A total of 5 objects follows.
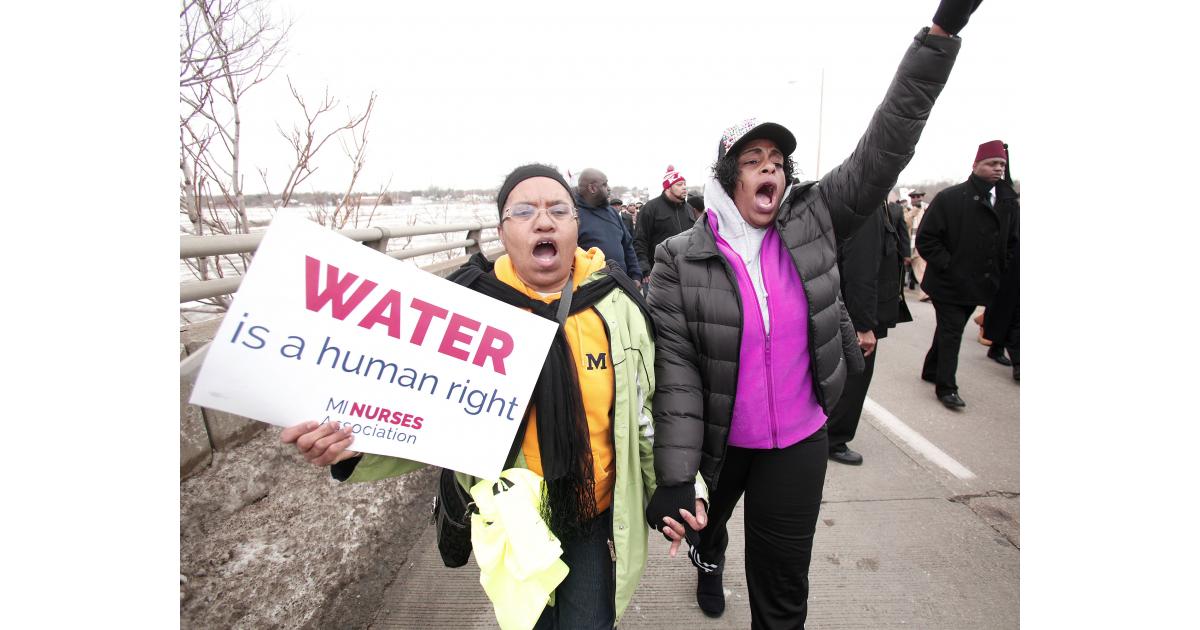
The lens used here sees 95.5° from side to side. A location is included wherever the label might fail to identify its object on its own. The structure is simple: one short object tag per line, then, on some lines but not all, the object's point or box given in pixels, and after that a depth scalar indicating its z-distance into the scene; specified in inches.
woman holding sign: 61.9
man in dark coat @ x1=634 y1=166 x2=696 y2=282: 252.1
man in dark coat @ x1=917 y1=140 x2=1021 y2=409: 181.8
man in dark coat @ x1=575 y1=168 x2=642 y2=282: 180.5
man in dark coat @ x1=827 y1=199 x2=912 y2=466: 141.9
